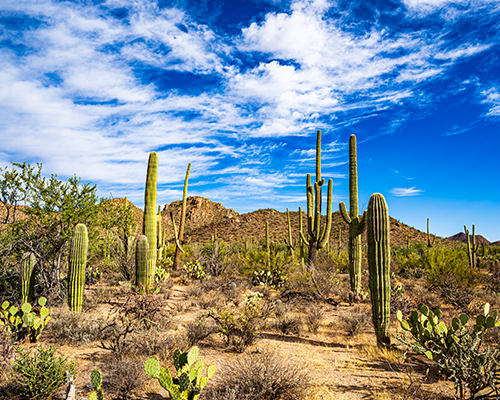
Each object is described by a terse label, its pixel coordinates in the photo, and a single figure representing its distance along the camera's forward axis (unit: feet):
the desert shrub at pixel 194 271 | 46.98
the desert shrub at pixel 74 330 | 21.52
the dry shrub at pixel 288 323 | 24.24
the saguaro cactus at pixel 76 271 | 27.25
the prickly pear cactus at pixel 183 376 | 12.47
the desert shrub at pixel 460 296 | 27.98
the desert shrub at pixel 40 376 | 14.06
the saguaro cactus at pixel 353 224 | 30.58
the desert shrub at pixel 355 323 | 23.57
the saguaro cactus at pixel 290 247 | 59.26
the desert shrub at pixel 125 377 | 14.92
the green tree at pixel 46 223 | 31.27
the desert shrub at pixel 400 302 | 27.35
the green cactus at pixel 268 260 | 46.75
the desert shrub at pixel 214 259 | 49.16
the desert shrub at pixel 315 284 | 32.86
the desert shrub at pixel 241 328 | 20.74
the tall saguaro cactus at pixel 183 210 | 65.16
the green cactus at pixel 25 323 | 20.63
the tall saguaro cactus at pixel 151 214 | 28.53
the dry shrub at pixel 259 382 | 13.83
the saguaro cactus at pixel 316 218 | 39.60
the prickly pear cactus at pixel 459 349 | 13.15
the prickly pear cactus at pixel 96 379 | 12.52
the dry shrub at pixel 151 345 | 18.86
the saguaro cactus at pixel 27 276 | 26.81
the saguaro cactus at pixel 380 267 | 20.13
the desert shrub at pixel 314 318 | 24.70
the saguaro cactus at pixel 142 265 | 27.25
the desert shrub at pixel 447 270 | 33.29
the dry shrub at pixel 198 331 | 21.56
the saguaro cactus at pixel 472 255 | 62.13
